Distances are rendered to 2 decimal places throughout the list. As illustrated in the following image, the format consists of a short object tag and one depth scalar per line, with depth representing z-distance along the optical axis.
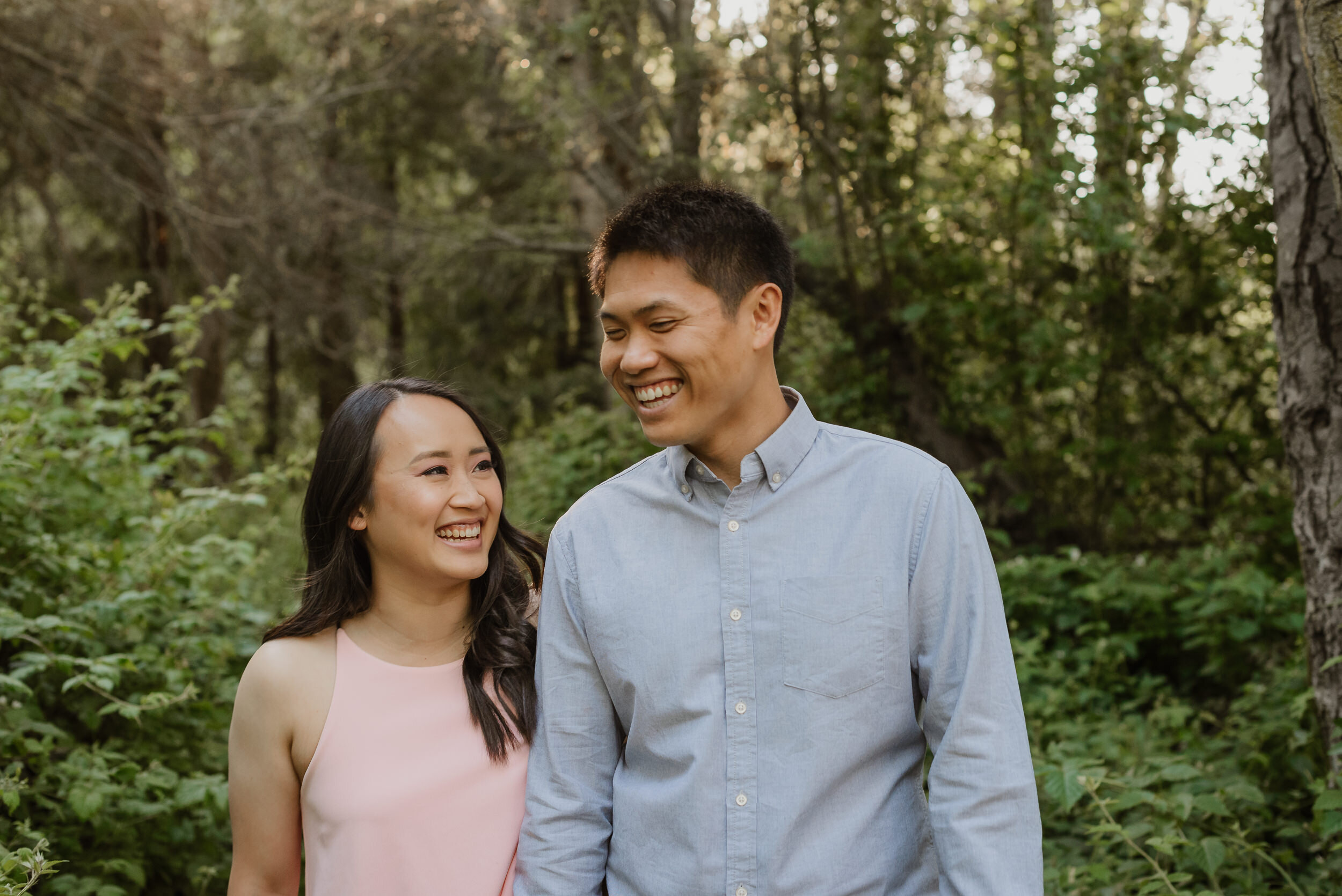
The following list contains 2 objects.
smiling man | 1.88
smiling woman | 2.18
